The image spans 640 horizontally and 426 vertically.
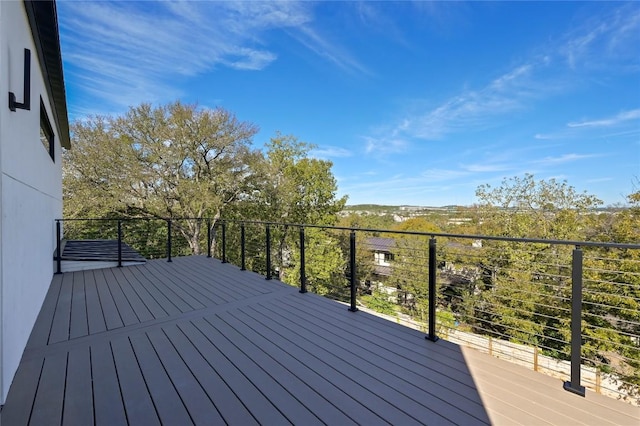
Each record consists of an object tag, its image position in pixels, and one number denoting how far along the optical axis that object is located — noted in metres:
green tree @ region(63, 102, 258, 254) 11.64
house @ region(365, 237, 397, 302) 23.80
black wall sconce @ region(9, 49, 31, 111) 1.79
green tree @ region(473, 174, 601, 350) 13.41
